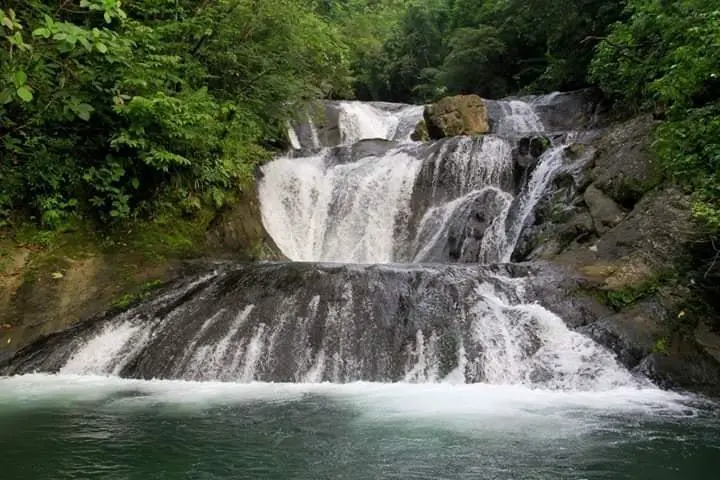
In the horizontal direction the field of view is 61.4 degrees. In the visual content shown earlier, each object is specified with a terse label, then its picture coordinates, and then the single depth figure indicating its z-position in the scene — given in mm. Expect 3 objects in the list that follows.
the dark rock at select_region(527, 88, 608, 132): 17500
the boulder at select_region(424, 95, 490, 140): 17928
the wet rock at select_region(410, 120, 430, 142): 18520
